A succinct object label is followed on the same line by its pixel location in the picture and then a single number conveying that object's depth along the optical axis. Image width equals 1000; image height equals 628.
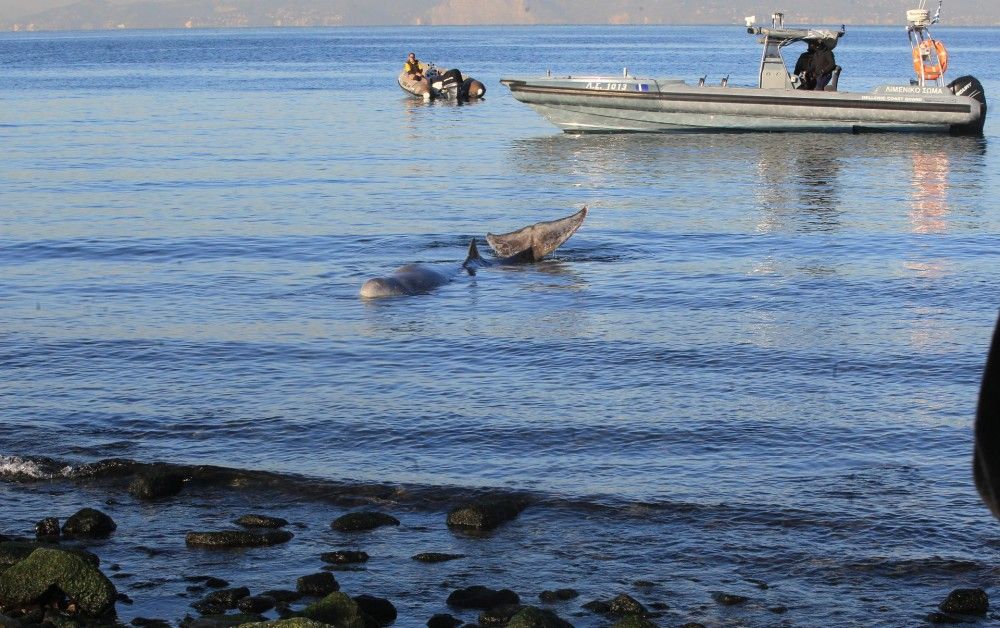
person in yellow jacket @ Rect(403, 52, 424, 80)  49.84
